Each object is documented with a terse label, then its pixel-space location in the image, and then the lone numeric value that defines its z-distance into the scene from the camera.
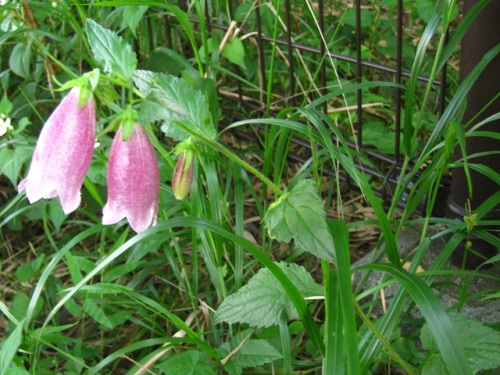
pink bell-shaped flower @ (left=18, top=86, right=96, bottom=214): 0.40
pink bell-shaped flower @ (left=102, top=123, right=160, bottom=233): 0.41
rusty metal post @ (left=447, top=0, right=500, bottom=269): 0.57
